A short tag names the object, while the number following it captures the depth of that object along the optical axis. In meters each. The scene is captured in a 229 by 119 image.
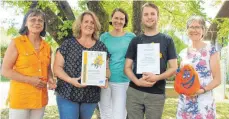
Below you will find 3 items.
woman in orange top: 3.23
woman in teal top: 3.72
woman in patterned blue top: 3.30
